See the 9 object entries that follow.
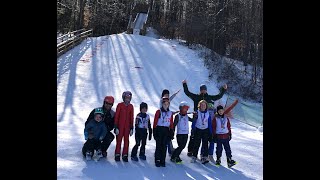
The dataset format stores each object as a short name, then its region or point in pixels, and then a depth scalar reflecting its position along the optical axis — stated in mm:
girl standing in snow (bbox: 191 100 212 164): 5560
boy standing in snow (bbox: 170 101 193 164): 5542
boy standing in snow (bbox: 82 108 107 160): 5304
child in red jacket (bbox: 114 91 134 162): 5437
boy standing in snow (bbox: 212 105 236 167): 5527
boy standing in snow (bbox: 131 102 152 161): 5449
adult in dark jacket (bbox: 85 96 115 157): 5467
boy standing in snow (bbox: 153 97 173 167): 5410
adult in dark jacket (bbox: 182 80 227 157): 6374
